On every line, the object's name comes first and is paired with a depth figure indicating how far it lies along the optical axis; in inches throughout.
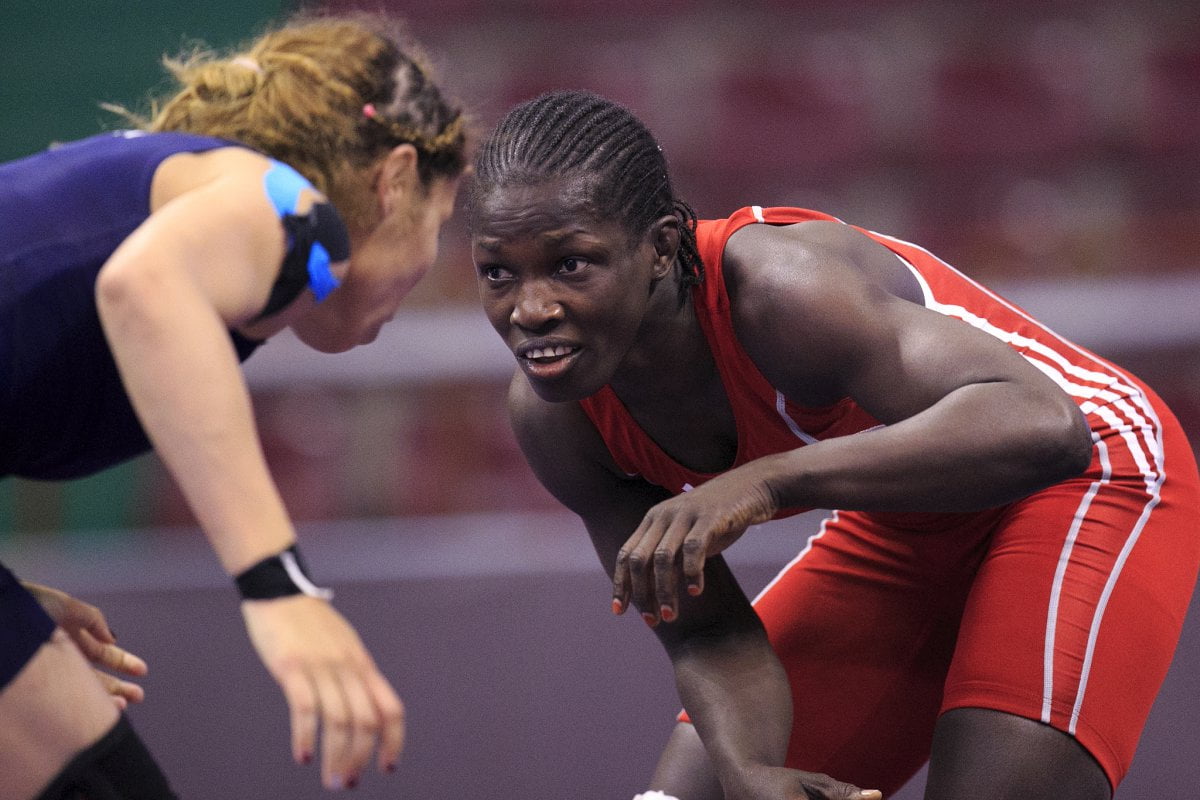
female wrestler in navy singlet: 231.3
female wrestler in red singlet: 241.0
